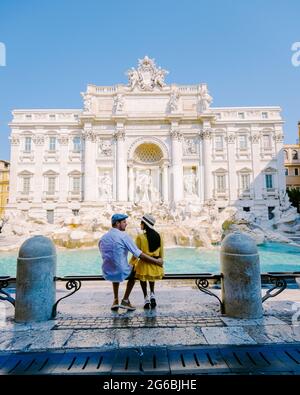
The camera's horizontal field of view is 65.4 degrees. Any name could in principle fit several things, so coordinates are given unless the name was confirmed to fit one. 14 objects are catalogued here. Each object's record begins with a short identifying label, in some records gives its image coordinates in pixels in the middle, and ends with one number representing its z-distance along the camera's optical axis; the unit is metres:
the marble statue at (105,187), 23.75
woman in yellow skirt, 3.11
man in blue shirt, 3.06
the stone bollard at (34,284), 2.82
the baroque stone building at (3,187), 35.09
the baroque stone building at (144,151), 24.22
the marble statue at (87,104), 24.39
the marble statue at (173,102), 24.52
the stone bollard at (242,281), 2.85
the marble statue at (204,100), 24.62
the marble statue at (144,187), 23.69
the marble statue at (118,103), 24.41
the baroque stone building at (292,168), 33.44
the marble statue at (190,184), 24.09
